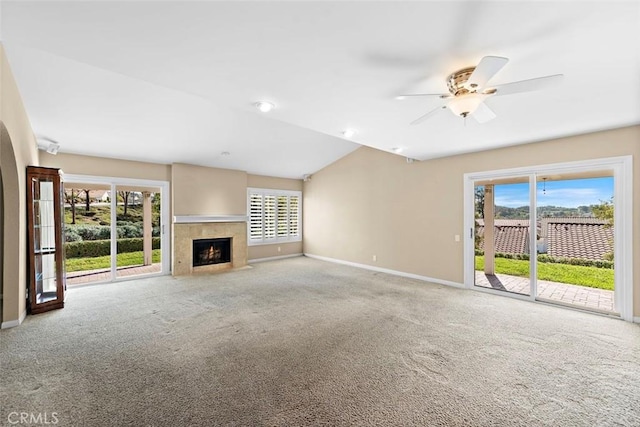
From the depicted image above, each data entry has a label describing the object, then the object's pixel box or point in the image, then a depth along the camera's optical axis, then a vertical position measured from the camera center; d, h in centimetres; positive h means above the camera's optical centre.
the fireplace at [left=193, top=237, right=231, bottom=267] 670 -104
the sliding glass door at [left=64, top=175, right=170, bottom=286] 558 -34
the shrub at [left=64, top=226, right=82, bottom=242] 563 -53
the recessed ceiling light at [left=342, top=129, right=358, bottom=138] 390 +116
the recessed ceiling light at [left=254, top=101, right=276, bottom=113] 296 +118
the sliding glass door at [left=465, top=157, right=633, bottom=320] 371 -36
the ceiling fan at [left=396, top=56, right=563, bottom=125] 188 +99
